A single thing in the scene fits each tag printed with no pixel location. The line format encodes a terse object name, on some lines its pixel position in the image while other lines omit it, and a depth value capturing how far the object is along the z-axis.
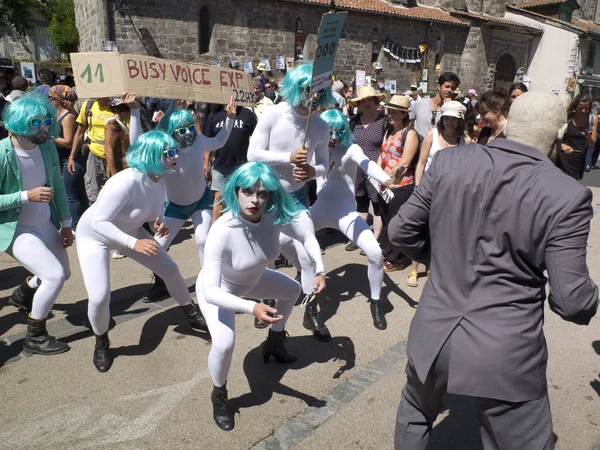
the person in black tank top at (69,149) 6.02
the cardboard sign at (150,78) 3.98
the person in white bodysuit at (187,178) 4.26
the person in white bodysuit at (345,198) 4.32
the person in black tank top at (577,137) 5.48
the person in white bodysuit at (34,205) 3.56
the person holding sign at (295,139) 3.90
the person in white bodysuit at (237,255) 2.81
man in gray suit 1.70
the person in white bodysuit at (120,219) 3.39
